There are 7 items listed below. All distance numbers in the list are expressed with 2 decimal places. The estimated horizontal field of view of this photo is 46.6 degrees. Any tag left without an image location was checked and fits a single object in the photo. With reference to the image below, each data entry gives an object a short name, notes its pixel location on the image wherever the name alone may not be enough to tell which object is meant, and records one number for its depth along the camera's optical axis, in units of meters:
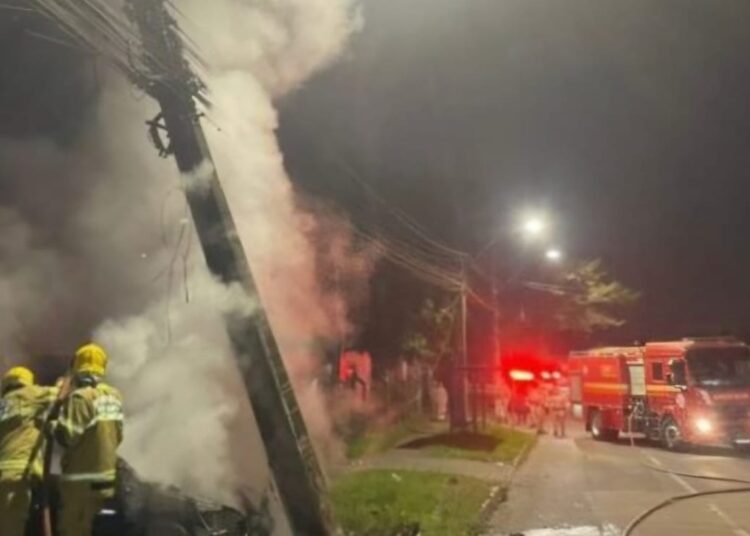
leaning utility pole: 8.11
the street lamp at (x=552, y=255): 34.31
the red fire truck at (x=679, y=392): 20.78
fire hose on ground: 11.41
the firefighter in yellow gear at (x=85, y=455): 6.12
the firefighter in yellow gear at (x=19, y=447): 6.17
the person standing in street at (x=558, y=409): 27.38
